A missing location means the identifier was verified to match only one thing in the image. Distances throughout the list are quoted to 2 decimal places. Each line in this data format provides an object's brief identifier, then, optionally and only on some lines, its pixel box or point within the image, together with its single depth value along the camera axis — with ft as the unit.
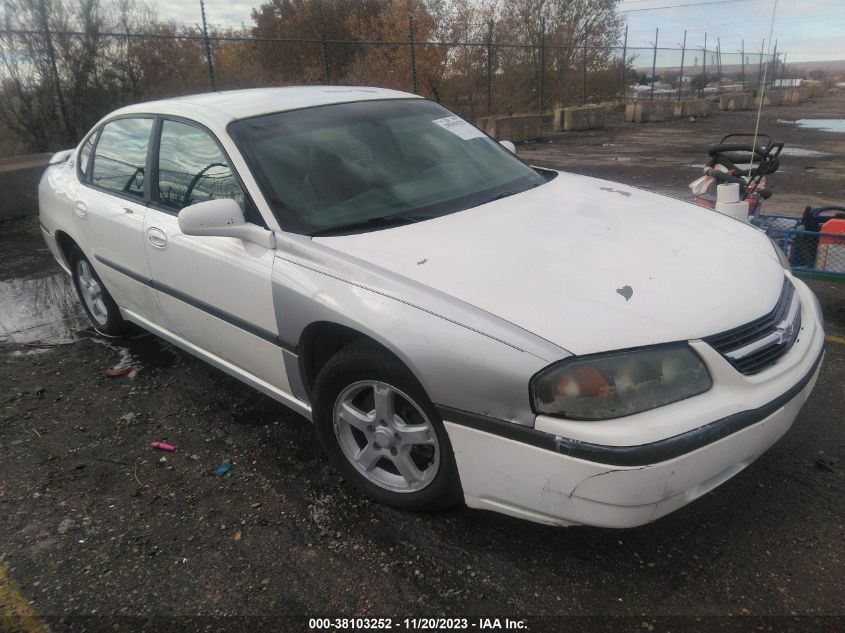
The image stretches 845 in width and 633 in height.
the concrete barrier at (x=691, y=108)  71.31
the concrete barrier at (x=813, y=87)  107.13
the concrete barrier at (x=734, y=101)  85.93
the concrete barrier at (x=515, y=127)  50.88
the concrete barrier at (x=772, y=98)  94.13
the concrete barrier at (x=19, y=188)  27.30
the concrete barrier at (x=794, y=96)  96.63
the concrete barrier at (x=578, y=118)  57.88
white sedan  6.51
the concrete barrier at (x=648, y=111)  65.92
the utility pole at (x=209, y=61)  35.01
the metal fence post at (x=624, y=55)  74.16
